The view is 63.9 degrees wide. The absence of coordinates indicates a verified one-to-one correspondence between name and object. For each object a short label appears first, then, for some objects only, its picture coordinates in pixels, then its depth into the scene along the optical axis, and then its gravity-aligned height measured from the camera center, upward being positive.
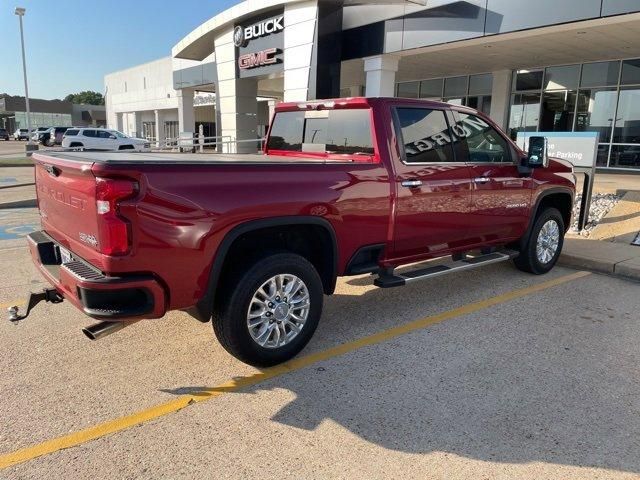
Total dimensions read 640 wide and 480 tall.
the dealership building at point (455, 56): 12.06 +2.65
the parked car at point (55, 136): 41.19 -0.28
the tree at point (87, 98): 152.88 +10.91
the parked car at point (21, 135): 65.56 -0.43
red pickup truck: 2.98 -0.55
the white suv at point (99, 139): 30.78 -0.33
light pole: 31.71 +4.49
